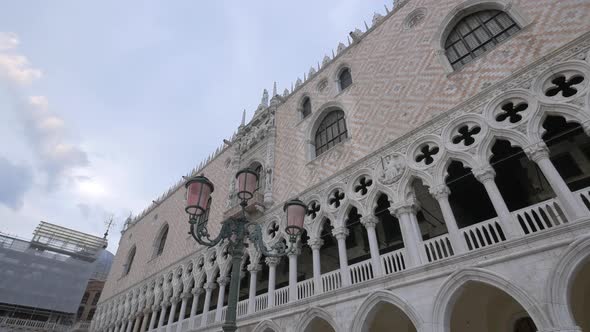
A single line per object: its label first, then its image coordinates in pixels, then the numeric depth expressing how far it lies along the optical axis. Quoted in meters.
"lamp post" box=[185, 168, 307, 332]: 4.37
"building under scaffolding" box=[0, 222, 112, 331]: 21.44
